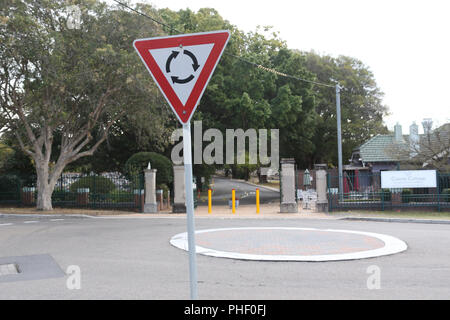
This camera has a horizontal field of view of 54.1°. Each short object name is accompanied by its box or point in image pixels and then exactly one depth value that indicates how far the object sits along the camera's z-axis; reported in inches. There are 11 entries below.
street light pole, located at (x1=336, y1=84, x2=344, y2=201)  870.6
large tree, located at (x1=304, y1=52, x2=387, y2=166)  1785.2
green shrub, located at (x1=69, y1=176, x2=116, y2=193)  931.3
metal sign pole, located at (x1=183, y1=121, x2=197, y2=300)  155.1
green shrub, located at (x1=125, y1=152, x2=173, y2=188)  961.5
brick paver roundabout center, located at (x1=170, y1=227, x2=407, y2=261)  362.6
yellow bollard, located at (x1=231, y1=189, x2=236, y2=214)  833.9
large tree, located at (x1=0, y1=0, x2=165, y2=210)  729.0
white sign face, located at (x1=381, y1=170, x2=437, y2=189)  833.5
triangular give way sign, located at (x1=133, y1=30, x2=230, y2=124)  161.6
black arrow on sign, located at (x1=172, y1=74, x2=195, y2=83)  163.0
